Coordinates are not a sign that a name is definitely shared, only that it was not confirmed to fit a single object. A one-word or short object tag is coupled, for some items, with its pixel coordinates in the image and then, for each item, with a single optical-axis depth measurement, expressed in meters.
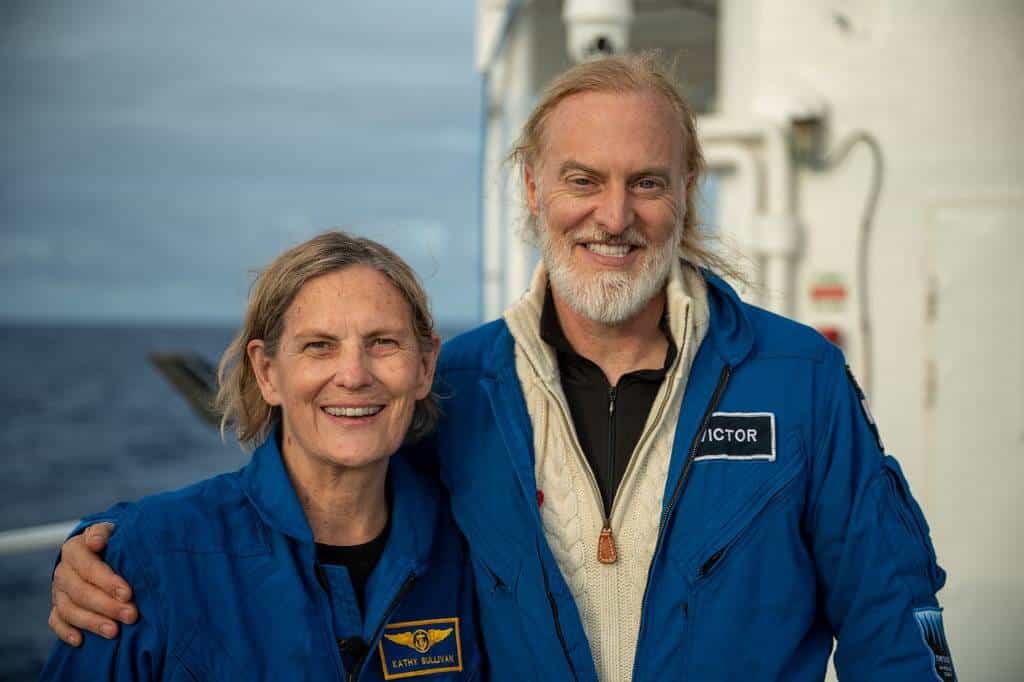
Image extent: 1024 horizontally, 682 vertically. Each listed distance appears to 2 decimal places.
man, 2.41
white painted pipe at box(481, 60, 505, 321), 7.45
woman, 2.17
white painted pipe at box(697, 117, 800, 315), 4.69
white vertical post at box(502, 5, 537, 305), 6.57
